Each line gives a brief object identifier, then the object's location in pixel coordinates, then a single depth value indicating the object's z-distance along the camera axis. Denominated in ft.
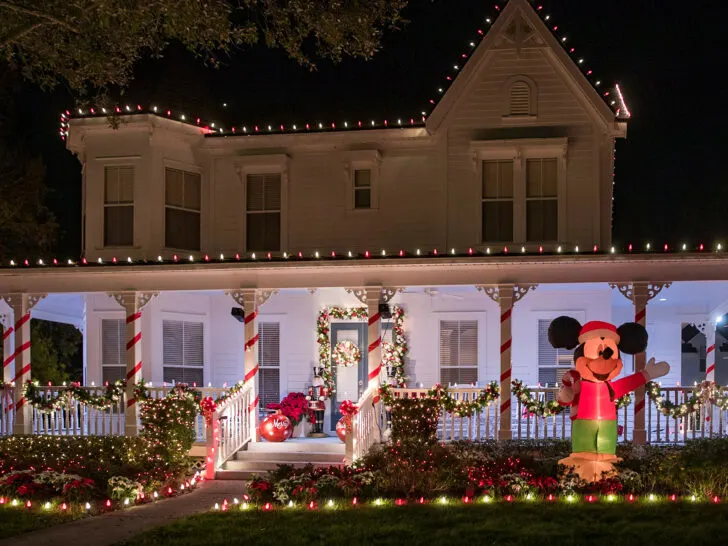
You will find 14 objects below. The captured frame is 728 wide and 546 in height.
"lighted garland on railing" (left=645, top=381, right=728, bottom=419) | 52.80
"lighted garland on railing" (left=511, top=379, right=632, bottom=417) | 53.62
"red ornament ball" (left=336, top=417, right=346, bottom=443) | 55.55
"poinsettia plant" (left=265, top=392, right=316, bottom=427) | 59.47
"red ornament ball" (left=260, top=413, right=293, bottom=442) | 56.90
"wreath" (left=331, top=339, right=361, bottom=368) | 63.72
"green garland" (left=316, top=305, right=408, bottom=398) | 63.26
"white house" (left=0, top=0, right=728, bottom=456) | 57.52
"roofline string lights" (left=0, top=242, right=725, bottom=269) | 52.75
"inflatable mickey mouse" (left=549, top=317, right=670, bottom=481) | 42.24
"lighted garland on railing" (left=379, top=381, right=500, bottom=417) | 52.44
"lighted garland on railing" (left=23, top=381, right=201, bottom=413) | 58.39
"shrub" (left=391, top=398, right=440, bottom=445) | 49.42
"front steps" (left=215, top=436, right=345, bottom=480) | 52.34
